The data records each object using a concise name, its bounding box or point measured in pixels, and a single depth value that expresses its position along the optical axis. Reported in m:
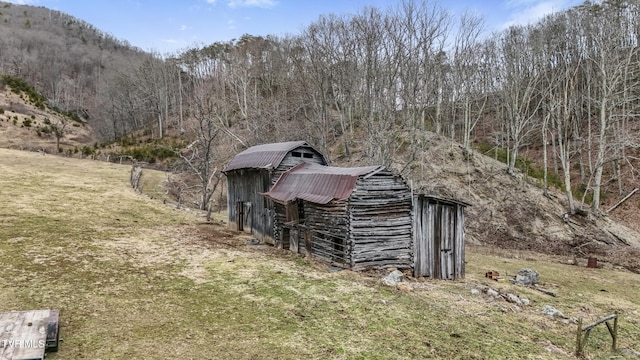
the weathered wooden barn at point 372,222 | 16.50
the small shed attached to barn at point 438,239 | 17.14
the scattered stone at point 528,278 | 17.72
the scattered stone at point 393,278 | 15.18
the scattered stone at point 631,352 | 11.36
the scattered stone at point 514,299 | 14.76
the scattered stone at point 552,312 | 13.67
